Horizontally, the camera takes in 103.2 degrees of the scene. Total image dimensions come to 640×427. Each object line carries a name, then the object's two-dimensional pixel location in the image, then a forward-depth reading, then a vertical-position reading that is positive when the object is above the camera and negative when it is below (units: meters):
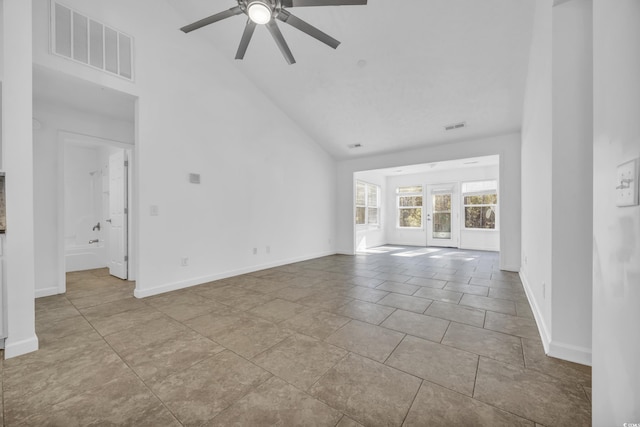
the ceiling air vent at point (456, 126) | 4.62 +1.60
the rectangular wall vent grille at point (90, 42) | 2.64 +1.92
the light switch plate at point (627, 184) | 0.68 +0.08
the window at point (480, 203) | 7.35 +0.26
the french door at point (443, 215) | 7.95 -0.10
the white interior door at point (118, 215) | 4.31 -0.04
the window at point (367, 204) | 7.77 +0.28
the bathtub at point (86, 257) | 4.92 -0.88
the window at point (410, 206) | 8.69 +0.21
